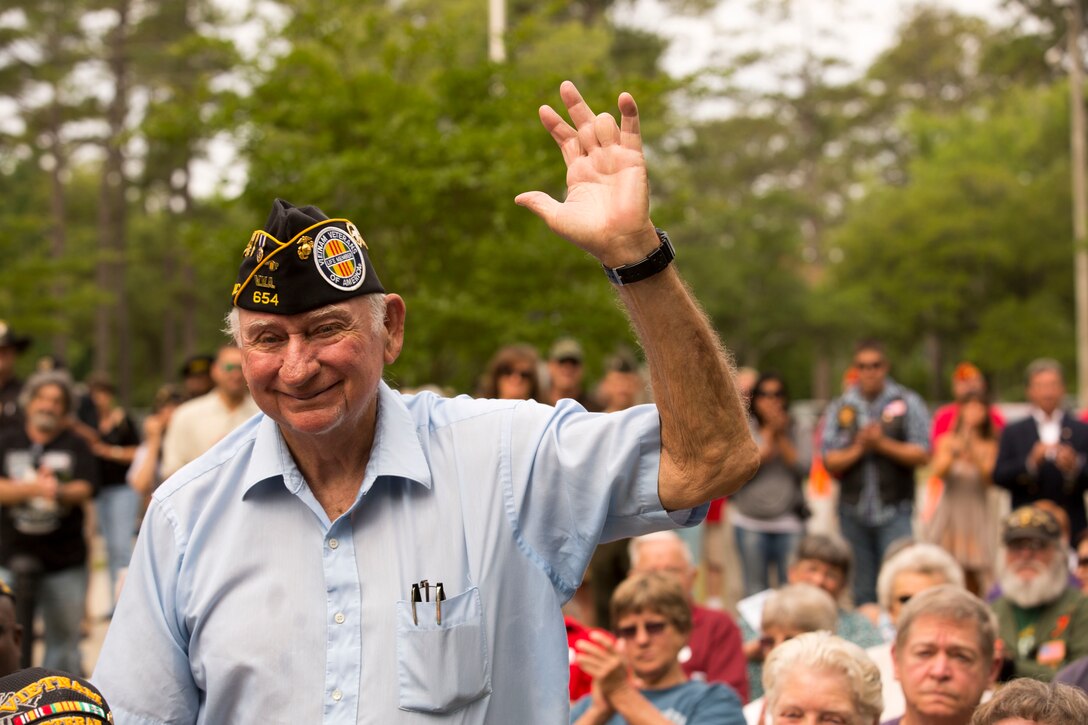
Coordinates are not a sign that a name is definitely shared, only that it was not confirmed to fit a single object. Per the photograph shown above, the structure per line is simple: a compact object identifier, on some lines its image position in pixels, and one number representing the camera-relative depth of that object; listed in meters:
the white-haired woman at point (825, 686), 3.90
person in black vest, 8.76
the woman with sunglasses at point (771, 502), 9.38
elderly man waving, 2.22
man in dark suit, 8.59
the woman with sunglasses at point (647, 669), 4.17
